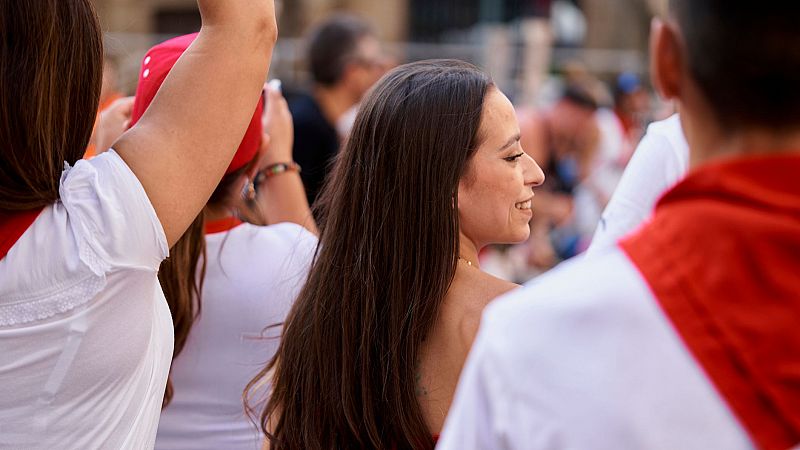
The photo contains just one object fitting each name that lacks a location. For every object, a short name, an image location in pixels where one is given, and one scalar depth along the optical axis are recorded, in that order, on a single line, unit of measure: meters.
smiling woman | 2.59
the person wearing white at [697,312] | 2.05
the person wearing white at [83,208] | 2.36
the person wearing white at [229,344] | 2.90
